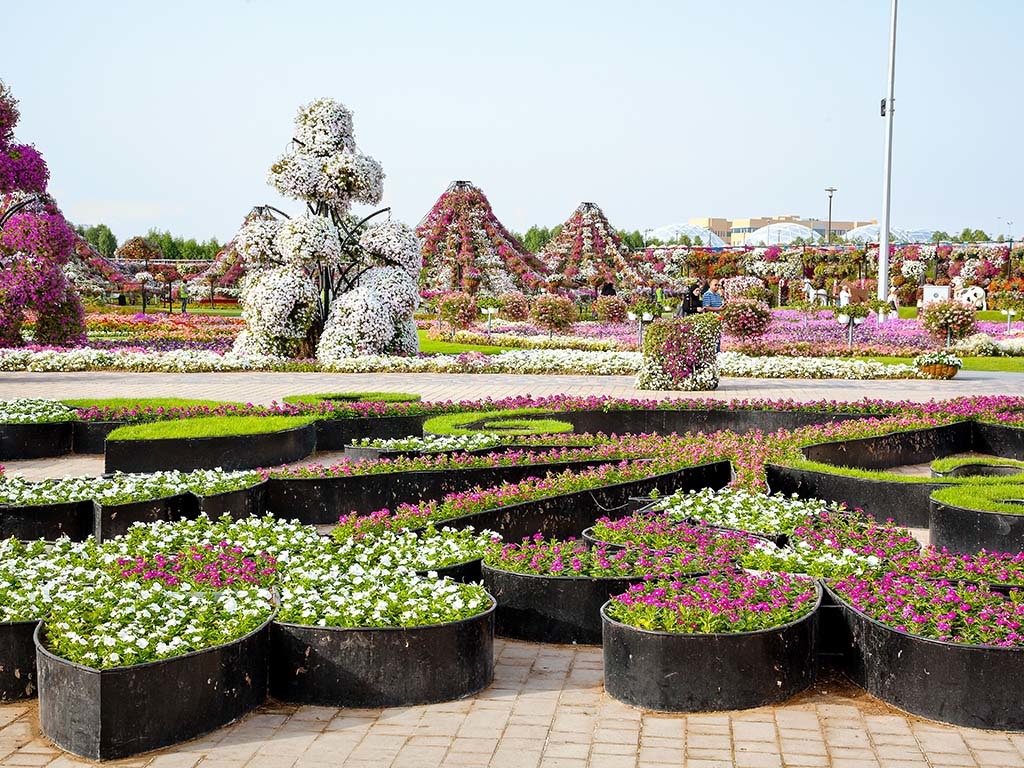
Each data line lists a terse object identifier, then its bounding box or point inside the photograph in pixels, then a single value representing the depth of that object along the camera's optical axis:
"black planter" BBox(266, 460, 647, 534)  7.60
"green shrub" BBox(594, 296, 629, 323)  30.48
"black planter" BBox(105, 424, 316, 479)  9.10
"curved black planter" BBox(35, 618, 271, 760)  4.15
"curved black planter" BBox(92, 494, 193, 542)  6.85
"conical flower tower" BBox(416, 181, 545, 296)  38.81
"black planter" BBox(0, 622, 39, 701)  4.75
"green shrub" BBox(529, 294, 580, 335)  25.61
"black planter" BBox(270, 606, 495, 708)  4.64
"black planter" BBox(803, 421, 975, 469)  9.30
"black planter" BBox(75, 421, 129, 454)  10.77
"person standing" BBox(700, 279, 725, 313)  28.40
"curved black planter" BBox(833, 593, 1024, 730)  4.36
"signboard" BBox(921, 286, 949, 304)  33.90
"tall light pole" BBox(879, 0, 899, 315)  30.09
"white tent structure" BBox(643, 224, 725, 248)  82.24
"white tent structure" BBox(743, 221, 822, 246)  83.75
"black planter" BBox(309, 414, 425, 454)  10.77
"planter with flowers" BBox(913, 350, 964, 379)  18.05
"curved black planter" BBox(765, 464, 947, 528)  7.48
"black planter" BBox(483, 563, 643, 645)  5.37
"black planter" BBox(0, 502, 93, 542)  6.96
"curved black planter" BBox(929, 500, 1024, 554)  6.47
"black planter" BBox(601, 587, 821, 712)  4.55
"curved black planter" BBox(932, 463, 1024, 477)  8.31
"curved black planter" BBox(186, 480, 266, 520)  7.04
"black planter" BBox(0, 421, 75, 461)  10.58
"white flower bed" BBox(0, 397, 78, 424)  10.77
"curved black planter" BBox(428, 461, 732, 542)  6.73
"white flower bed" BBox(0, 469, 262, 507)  7.11
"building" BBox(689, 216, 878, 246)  122.91
